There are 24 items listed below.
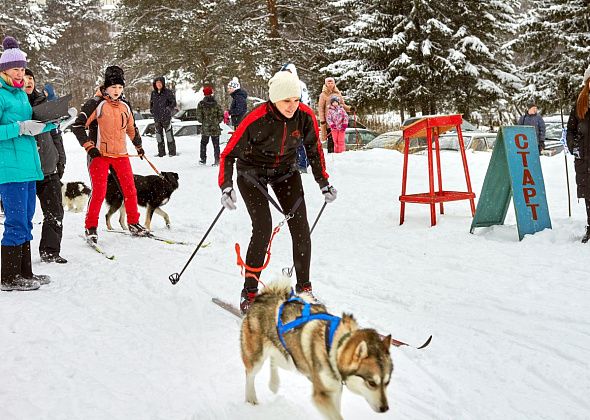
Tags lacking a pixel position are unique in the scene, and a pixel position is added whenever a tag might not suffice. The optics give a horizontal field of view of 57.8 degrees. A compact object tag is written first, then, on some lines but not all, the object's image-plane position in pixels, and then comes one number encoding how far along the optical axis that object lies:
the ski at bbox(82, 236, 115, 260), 6.35
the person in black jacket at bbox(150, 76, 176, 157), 14.60
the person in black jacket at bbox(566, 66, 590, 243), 6.07
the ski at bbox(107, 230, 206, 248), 7.14
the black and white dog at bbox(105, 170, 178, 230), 7.92
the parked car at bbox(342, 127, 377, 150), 18.69
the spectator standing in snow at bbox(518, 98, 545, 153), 13.99
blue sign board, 6.53
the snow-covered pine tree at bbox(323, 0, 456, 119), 23.55
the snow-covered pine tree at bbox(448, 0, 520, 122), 23.86
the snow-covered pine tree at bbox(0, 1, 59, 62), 29.75
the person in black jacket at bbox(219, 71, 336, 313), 4.08
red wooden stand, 7.18
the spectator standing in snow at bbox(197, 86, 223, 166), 13.74
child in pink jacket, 13.30
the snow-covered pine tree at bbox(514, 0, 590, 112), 24.75
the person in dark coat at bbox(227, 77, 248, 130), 13.69
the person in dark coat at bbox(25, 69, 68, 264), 5.60
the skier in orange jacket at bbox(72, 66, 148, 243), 6.46
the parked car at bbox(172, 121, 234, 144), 21.62
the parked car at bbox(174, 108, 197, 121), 29.36
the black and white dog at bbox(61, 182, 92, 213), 10.02
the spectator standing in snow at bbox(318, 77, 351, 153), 13.48
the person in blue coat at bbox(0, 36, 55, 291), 4.63
